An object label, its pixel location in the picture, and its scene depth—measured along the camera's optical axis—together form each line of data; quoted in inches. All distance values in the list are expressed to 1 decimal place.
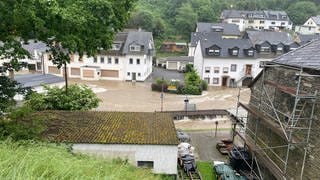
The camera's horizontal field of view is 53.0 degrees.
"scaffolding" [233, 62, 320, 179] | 591.6
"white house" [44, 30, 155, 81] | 2053.4
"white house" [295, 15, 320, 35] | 3941.9
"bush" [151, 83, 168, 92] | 1800.0
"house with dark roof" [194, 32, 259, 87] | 2027.6
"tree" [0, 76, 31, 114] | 546.9
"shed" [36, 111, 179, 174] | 649.0
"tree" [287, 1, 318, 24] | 4493.1
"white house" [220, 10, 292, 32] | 4065.0
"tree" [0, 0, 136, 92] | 470.9
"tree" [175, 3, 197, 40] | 3654.5
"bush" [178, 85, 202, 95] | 1769.2
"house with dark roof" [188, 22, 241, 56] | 2979.8
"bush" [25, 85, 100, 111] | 977.4
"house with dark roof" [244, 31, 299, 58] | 2150.6
